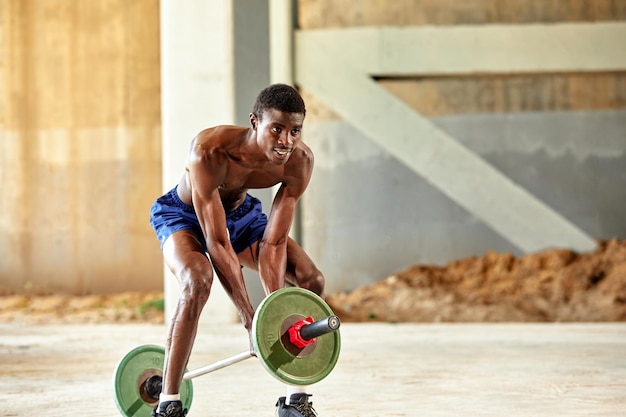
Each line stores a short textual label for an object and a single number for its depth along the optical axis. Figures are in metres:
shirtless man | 7.84
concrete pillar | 21.33
